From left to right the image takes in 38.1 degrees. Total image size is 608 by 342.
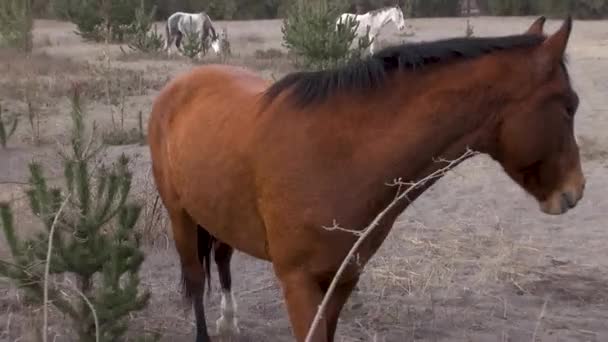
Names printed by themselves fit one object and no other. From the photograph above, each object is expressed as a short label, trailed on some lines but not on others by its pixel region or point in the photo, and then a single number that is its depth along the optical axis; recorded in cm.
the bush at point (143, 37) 2061
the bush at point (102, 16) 2417
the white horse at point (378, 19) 2270
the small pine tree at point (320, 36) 1553
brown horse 308
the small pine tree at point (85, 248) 383
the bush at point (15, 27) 1897
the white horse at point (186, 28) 2242
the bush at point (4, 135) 888
